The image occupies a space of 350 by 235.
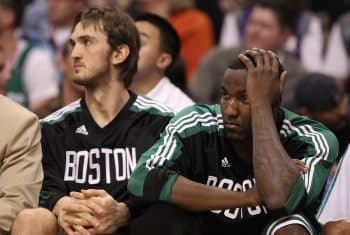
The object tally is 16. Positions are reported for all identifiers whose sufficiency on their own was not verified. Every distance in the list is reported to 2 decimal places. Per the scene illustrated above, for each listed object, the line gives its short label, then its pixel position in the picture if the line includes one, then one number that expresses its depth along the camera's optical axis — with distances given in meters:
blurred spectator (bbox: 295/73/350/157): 14.82
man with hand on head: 10.55
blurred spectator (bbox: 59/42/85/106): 15.83
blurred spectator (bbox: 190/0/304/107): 17.56
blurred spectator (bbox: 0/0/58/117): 18.12
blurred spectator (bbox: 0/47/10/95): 13.01
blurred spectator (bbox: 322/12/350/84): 18.80
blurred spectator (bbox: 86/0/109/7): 20.42
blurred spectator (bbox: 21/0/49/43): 20.52
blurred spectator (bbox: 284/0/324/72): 18.73
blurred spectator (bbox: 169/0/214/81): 19.50
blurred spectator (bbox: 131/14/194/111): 14.30
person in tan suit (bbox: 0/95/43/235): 11.02
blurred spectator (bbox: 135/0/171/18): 18.03
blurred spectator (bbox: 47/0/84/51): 20.05
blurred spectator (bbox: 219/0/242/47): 19.47
